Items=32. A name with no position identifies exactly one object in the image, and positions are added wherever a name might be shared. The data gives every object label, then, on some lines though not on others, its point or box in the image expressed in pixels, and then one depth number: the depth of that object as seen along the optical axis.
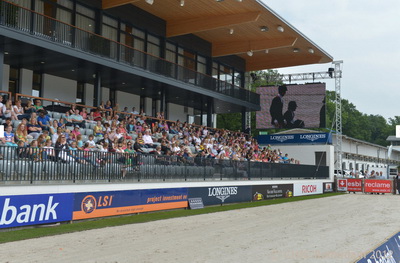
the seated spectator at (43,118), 16.40
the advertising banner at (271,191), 24.46
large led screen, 36.81
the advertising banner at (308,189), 29.34
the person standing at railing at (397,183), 33.97
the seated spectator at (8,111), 15.50
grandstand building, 20.66
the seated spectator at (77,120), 18.27
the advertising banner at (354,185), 35.06
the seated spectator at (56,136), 15.24
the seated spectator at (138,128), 21.61
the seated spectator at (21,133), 13.94
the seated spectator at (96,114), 20.12
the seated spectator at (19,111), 16.12
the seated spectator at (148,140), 20.48
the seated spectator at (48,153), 12.47
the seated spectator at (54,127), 15.62
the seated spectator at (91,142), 16.15
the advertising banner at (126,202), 13.48
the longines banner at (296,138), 38.19
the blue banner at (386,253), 5.98
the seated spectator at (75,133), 16.15
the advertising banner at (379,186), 34.16
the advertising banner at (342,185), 35.94
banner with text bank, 11.02
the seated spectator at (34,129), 15.05
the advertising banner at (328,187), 34.62
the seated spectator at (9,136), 13.22
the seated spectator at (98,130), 18.38
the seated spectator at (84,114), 19.49
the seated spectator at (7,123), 13.93
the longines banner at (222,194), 19.30
